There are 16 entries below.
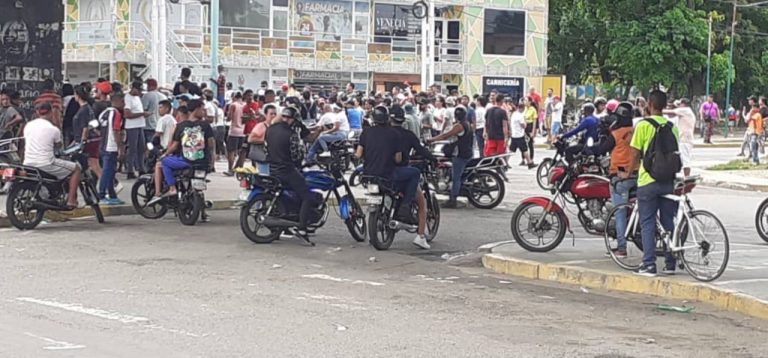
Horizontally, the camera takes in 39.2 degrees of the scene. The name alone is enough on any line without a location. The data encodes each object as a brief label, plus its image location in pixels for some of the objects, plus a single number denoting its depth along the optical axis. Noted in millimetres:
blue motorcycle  14000
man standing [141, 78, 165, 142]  21031
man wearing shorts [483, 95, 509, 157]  21641
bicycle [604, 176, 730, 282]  11234
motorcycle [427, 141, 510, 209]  18875
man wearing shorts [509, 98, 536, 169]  27125
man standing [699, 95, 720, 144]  45438
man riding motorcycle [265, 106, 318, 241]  13945
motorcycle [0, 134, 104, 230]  14727
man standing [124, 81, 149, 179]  19703
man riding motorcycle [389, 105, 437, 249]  13953
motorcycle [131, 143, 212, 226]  15680
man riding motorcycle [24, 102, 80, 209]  14867
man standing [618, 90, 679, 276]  11320
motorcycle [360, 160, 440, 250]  13812
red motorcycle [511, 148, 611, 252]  13305
